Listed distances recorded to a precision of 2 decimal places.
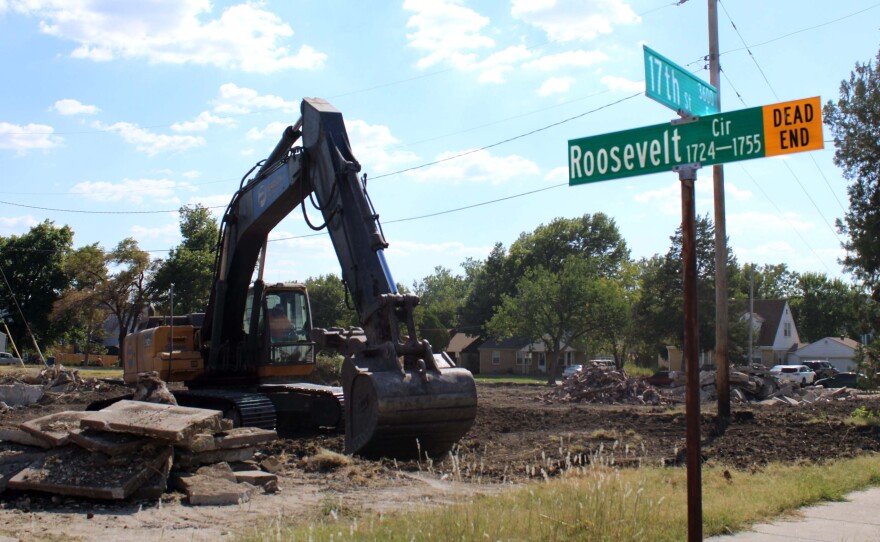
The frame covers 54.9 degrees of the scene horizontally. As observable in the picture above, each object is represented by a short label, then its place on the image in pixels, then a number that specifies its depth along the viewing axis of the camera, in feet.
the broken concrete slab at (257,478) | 32.94
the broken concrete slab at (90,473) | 29.78
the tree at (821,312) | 336.90
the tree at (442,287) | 484.99
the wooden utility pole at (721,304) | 60.85
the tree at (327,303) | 266.16
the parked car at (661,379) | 151.23
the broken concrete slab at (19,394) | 76.02
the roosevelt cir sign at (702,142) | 17.53
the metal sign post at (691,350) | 18.07
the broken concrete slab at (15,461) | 32.07
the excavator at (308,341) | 35.42
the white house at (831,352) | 250.57
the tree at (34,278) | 209.05
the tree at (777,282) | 383.04
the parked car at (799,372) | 156.97
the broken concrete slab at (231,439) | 33.40
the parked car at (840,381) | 149.48
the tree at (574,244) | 306.96
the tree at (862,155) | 80.48
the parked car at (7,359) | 198.18
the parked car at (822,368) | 184.53
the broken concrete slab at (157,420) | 31.37
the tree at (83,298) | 198.39
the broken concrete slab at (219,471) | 32.71
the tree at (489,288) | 302.66
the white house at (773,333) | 243.60
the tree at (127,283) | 199.72
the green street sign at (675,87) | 18.19
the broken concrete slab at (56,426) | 33.06
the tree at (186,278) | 192.54
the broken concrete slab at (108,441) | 31.27
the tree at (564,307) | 189.98
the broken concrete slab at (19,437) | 34.32
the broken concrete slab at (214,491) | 30.07
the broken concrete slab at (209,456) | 33.14
